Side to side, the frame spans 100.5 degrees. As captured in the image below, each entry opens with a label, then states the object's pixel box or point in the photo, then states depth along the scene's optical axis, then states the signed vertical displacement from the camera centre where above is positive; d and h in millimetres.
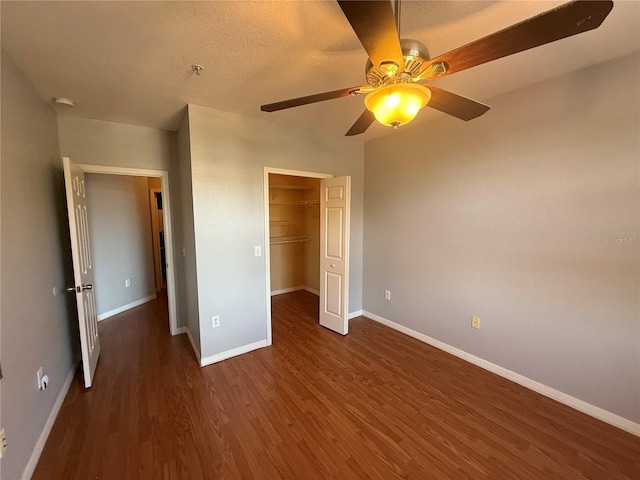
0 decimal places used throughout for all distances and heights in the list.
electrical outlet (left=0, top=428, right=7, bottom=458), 1272 -1088
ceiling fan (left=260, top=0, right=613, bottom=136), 856 +656
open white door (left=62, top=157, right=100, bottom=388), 2182 -425
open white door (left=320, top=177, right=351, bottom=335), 3221 -430
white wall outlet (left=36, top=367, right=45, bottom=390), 1740 -1040
